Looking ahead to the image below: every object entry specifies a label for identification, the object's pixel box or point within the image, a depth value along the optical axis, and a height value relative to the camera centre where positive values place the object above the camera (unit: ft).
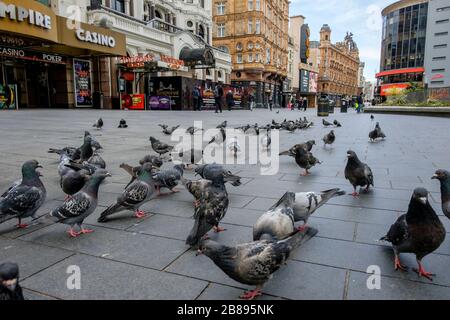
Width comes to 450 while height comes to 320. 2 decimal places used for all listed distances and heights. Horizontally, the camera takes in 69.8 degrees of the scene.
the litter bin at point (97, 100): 86.63 +2.93
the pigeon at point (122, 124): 42.24 -1.70
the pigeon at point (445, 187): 9.86 -2.30
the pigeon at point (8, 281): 5.30 -2.78
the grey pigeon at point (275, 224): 8.57 -3.05
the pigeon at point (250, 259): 6.93 -3.17
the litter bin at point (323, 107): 89.40 +1.30
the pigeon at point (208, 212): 9.41 -3.04
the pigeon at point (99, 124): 38.84 -1.59
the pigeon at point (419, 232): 7.89 -2.94
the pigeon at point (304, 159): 18.76 -2.72
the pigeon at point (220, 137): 31.50 -2.59
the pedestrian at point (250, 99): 125.18 +4.90
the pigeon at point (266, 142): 28.37 -2.71
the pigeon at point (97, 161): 16.72 -2.64
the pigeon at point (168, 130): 35.35 -2.05
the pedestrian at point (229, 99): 105.91 +4.04
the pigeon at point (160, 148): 23.11 -2.61
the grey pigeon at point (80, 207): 10.06 -3.02
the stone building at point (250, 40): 172.45 +39.07
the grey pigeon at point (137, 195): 11.56 -3.04
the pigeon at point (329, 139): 29.71 -2.48
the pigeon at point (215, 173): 11.44 -2.41
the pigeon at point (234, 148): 25.07 -2.86
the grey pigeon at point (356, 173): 14.60 -2.75
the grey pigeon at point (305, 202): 10.55 -2.97
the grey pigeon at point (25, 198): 10.05 -2.77
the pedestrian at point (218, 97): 85.71 +3.79
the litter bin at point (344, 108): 135.23 +1.60
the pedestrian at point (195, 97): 91.30 +4.03
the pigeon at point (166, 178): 14.55 -3.03
